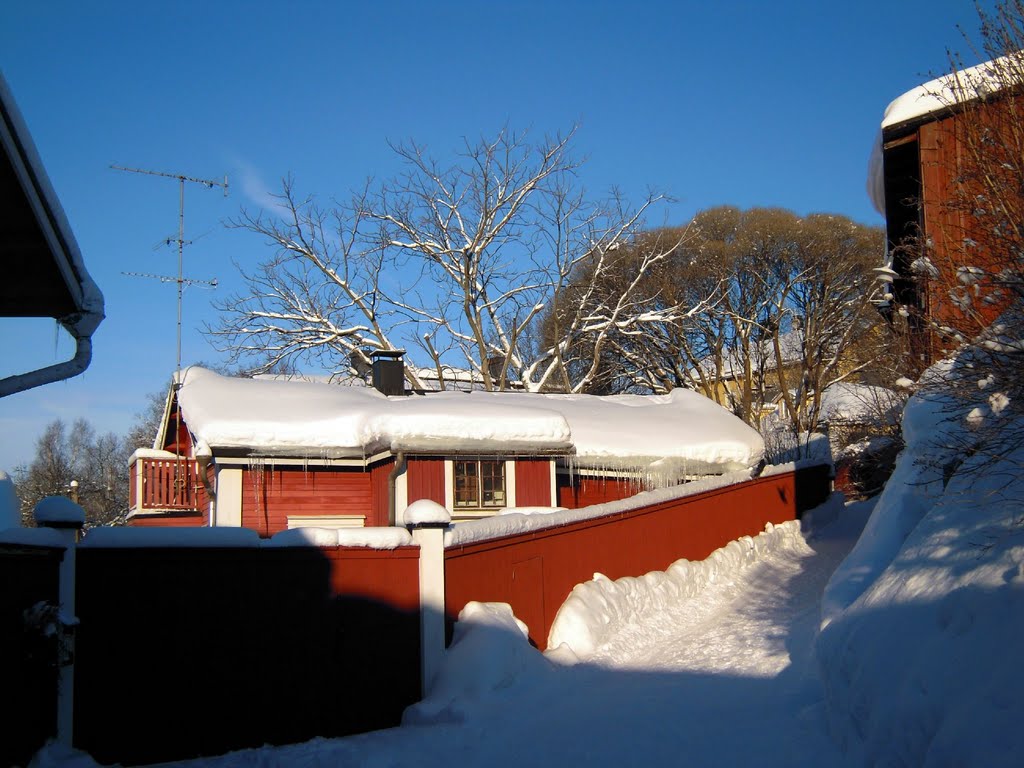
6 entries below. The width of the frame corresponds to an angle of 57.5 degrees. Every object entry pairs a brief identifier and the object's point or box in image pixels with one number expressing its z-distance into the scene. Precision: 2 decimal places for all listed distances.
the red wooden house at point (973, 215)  6.61
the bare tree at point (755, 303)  30.73
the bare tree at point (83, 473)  52.25
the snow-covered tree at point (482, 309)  28.83
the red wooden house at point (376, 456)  16.11
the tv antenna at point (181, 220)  24.98
